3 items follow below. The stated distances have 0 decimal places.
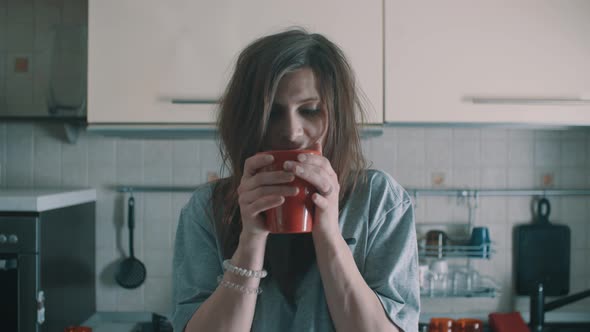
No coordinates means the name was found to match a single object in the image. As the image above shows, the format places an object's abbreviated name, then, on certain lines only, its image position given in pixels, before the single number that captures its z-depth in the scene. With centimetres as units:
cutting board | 167
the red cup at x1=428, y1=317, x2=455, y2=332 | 143
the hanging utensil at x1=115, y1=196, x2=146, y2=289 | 165
